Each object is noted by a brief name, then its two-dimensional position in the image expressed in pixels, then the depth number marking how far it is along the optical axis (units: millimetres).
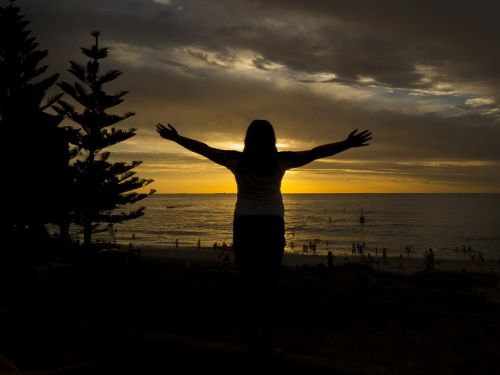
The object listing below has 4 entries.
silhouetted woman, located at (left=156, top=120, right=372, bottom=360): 2381
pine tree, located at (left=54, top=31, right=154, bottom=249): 15531
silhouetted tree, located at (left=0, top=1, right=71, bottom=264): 8234
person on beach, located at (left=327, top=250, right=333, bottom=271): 17406
